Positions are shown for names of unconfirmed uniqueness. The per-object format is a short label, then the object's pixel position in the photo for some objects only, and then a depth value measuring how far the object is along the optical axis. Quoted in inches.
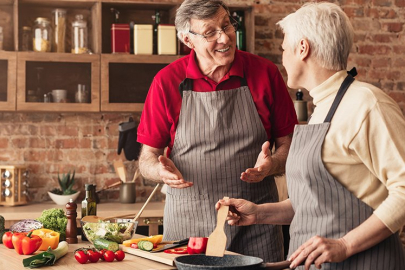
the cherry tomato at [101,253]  90.1
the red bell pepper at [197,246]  87.6
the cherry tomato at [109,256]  89.6
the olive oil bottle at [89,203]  114.0
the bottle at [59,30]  181.6
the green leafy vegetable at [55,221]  107.7
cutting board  85.5
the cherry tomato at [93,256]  89.1
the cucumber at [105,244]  93.9
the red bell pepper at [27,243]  94.8
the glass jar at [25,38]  181.6
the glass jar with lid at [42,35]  179.2
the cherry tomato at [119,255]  90.0
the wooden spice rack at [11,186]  178.1
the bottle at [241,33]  187.6
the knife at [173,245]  91.4
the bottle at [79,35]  183.0
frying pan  66.6
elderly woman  69.0
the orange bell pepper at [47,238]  97.7
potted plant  183.2
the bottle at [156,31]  185.6
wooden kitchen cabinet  175.3
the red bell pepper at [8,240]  101.3
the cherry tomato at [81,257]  88.4
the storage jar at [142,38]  182.4
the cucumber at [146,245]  92.1
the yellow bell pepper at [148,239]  95.0
